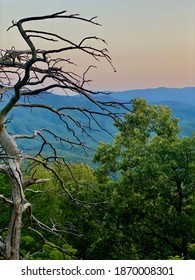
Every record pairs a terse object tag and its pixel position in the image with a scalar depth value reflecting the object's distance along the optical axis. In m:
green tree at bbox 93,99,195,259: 19.70
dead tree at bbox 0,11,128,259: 7.53
